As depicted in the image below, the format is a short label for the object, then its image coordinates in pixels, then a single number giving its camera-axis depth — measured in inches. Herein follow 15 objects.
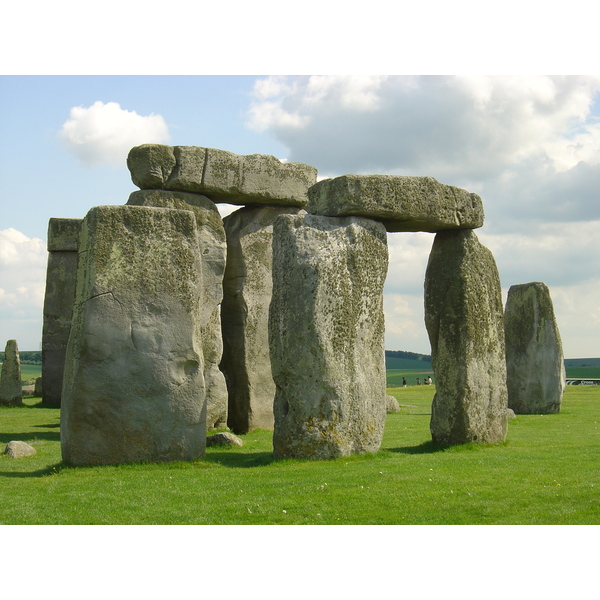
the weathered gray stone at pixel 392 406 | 788.8
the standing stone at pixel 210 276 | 619.5
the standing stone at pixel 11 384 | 866.8
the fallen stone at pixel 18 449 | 468.1
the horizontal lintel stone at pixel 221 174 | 618.2
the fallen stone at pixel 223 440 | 527.2
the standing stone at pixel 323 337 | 418.6
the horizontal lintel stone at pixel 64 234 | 912.3
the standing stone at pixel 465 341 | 484.7
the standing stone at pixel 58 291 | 909.8
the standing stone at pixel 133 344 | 408.5
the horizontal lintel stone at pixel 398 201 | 438.6
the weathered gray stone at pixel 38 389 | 1039.7
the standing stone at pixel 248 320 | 666.8
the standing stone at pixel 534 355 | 810.8
